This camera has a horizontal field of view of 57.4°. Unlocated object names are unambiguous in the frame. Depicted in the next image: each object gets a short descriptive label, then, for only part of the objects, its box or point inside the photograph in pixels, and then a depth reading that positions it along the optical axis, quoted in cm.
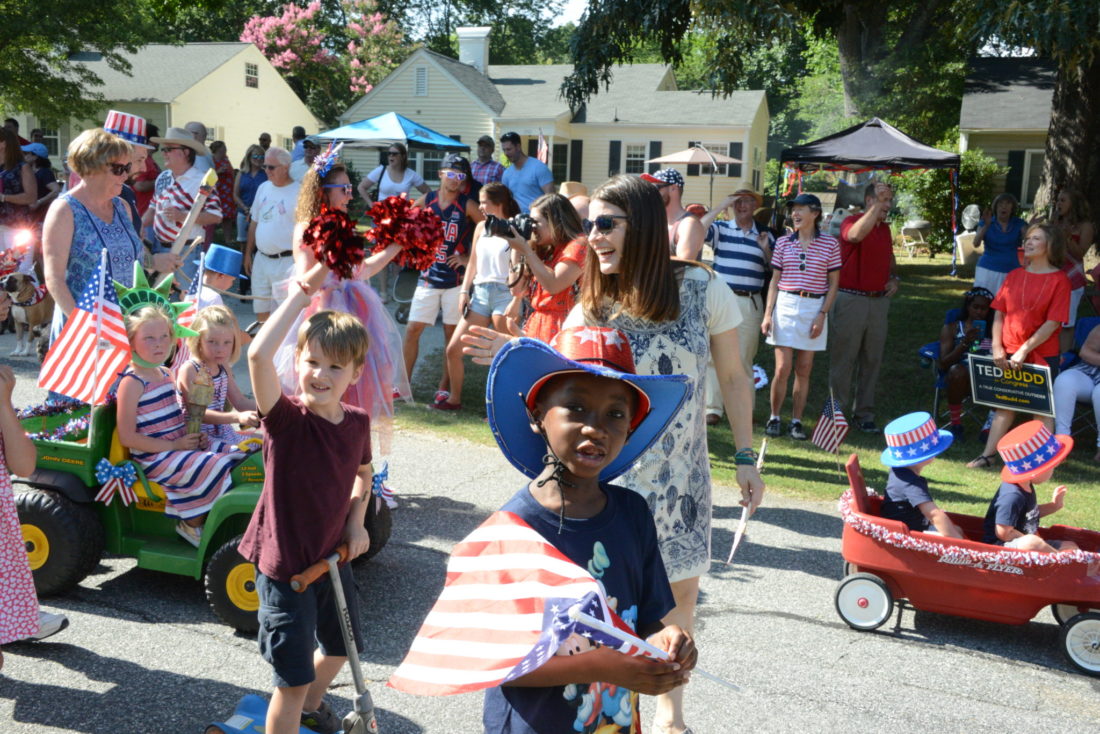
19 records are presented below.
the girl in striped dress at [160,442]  457
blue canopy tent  1736
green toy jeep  444
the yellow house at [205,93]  3575
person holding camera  567
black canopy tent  1399
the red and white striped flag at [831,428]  667
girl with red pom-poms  532
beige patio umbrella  2256
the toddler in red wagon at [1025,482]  481
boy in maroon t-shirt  308
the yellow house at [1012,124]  2755
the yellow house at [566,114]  3791
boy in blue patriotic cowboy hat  214
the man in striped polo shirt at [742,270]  903
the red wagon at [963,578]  460
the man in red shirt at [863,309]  934
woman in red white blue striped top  873
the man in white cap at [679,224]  613
